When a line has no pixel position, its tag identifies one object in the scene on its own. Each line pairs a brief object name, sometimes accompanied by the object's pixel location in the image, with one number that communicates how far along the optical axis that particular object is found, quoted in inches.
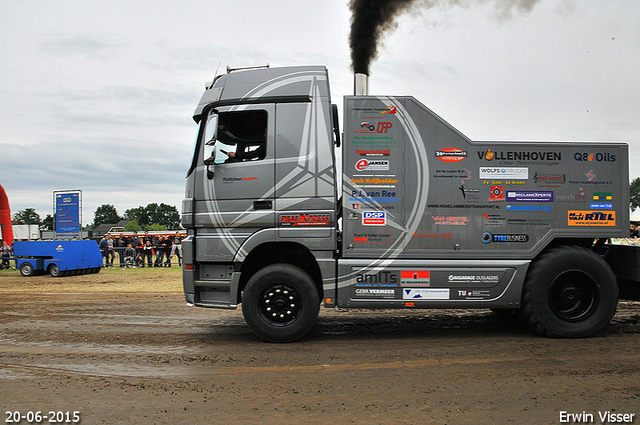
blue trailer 708.7
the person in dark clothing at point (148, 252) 869.4
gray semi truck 239.9
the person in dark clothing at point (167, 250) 860.0
